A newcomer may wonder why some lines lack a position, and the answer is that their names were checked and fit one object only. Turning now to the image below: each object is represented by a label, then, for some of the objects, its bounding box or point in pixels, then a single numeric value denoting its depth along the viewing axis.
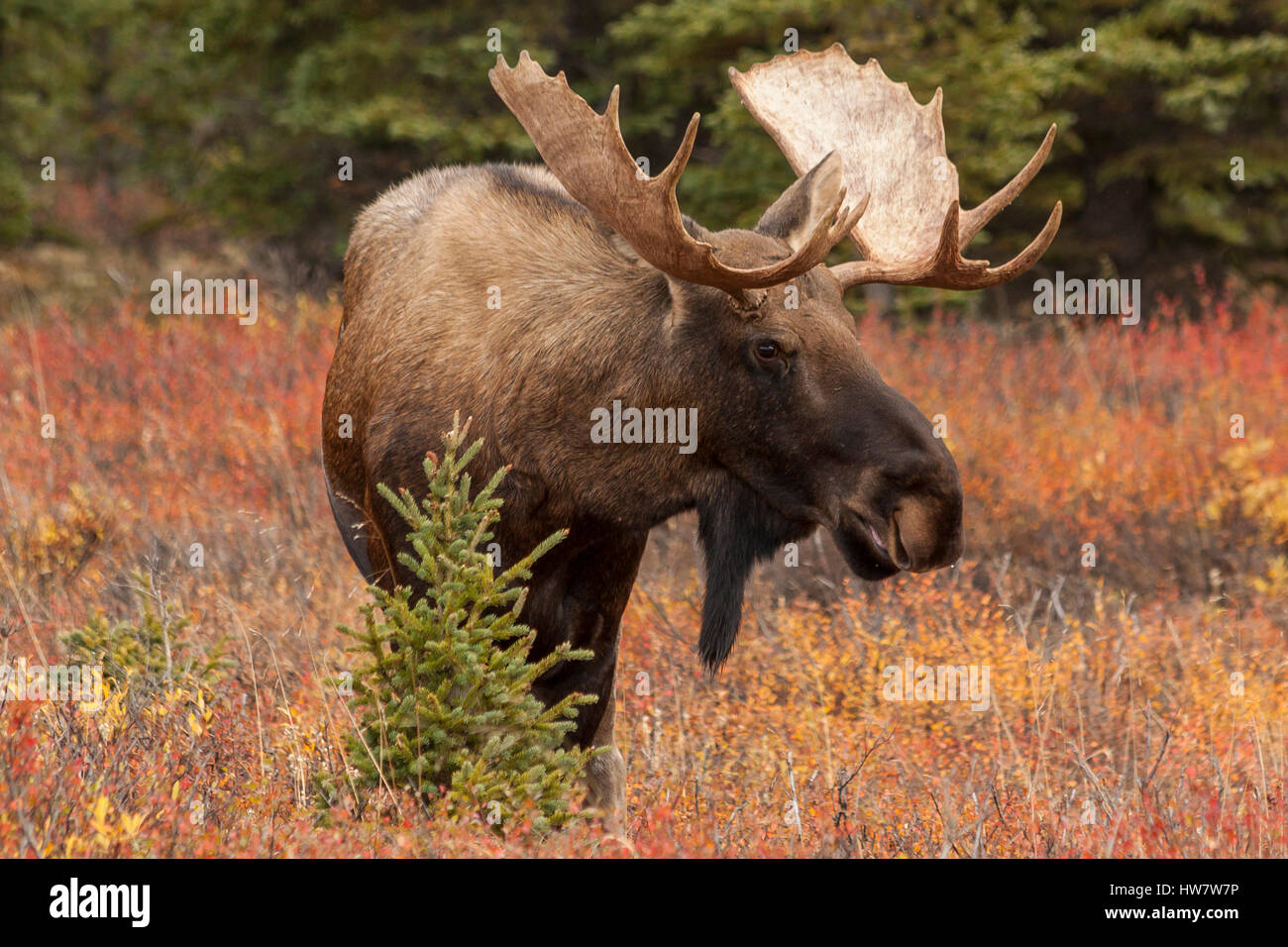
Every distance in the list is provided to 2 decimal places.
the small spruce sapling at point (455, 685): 7.12
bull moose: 8.08
